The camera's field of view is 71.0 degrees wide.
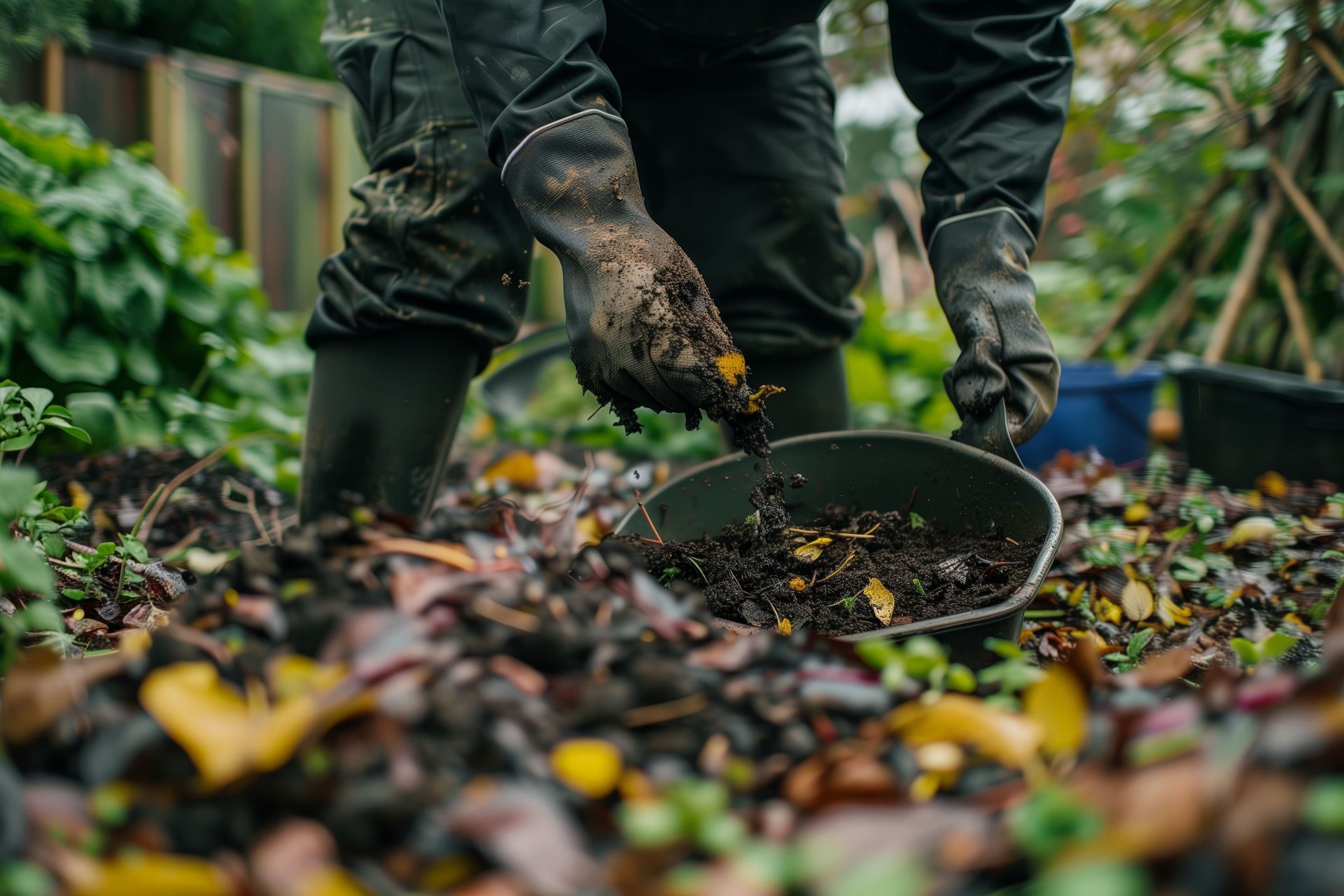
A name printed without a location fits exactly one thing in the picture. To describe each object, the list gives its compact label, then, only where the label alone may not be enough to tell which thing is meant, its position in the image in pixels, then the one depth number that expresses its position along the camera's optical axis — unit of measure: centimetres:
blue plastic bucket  296
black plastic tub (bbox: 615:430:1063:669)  142
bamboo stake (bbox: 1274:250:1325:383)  288
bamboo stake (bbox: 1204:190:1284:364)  320
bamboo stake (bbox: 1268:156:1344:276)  286
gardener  131
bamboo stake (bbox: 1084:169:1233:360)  349
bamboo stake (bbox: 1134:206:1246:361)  348
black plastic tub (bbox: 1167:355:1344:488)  237
